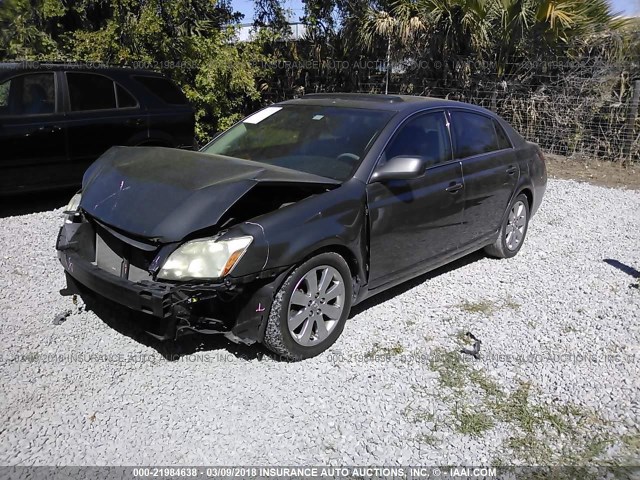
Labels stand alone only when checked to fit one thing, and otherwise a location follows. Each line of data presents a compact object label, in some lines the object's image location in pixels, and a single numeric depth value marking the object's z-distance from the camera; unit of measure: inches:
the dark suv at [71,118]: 252.2
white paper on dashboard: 191.6
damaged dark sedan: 127.9
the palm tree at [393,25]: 437.3
